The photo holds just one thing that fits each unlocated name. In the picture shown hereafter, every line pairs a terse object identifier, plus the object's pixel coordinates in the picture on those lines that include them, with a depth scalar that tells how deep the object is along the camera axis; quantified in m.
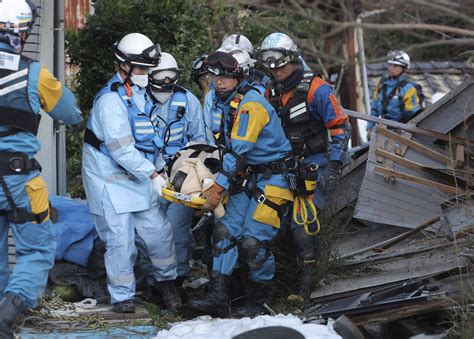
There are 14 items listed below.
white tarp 11.93
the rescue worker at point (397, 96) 24.47
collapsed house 12.20
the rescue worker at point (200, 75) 16.29
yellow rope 13.74
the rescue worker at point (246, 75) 14.64
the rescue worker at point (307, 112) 14.20
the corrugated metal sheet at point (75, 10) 25.36
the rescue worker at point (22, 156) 11.38
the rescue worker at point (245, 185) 13.07
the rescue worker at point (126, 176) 13.02
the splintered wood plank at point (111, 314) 12.81
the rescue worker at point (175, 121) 14.39
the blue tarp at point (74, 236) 13.88
